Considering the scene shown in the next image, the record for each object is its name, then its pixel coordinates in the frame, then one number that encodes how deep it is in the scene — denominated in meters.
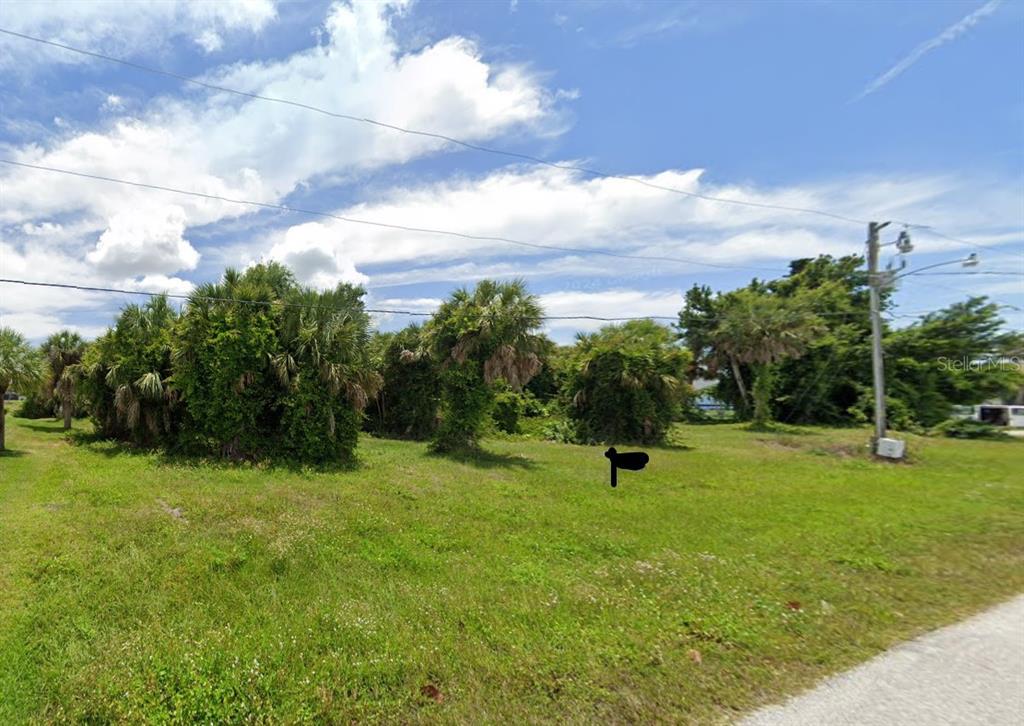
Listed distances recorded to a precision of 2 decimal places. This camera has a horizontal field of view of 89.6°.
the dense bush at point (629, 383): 21.38
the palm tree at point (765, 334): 30.12
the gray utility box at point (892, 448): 15.60
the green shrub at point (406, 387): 23.34
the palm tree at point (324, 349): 13.62
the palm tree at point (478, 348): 15.41
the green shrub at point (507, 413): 26.02
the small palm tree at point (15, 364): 16.81
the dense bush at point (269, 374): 13.45
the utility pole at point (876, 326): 16.27
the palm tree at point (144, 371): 15.20
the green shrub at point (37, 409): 34.04
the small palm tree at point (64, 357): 23.78
